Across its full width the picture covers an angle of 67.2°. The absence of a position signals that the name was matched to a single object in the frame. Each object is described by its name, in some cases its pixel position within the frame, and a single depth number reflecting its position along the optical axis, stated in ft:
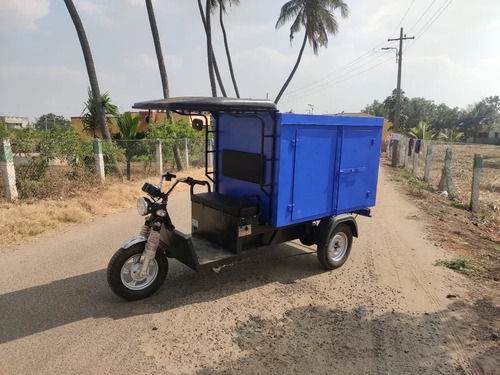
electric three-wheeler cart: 13.46
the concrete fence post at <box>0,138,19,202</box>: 24.27
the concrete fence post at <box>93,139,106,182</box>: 33.19
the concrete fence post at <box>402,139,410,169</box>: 64.04
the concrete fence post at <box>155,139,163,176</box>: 43.67
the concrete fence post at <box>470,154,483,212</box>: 28.91
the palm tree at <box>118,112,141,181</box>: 45.74
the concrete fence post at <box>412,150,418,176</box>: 53.15
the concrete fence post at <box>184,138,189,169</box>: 51.61
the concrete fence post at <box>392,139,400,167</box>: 71.20
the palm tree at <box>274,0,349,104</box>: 89.04
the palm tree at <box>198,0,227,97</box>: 69.35
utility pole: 86.74
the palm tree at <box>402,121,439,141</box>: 92.60
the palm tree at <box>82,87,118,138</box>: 44.57
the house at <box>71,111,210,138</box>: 47.67
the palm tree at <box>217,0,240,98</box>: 87.45
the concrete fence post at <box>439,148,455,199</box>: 35.96
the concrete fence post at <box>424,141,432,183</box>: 43.78
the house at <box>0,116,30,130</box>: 152.03
